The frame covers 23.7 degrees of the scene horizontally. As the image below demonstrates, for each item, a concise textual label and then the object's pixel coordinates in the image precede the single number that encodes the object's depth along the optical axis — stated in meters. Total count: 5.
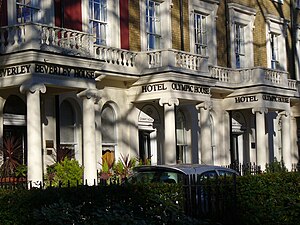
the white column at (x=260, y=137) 31.56
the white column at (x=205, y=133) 28.56
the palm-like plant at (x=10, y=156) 21.56
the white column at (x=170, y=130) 26.52
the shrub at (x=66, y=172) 22.44
